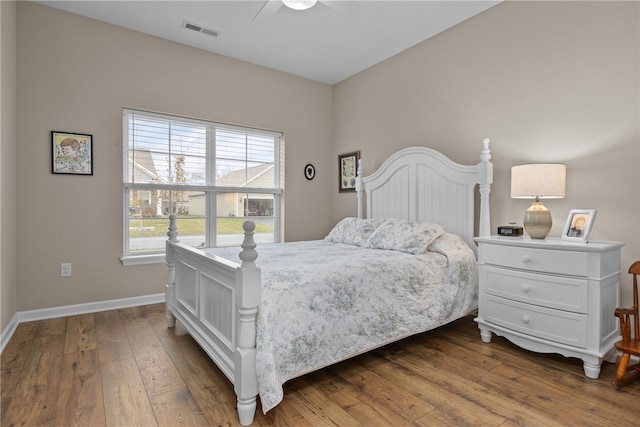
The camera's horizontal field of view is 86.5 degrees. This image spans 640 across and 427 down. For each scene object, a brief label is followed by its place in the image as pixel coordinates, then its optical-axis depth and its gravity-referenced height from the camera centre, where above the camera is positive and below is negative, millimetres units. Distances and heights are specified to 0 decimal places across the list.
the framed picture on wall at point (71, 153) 3105 +524
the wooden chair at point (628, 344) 1893 -745
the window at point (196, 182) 3562 +327
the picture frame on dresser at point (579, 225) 2240 -92
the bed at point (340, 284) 1667 -463
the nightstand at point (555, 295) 2039 -555
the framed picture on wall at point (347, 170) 4563 +548
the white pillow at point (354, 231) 3305 -213
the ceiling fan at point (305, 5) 2311 +1451
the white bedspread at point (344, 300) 1747 -563
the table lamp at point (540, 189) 2381 +159
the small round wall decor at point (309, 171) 4723 +540
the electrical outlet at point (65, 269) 3158 -560
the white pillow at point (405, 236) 2750 -216
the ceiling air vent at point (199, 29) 3332 +1818
